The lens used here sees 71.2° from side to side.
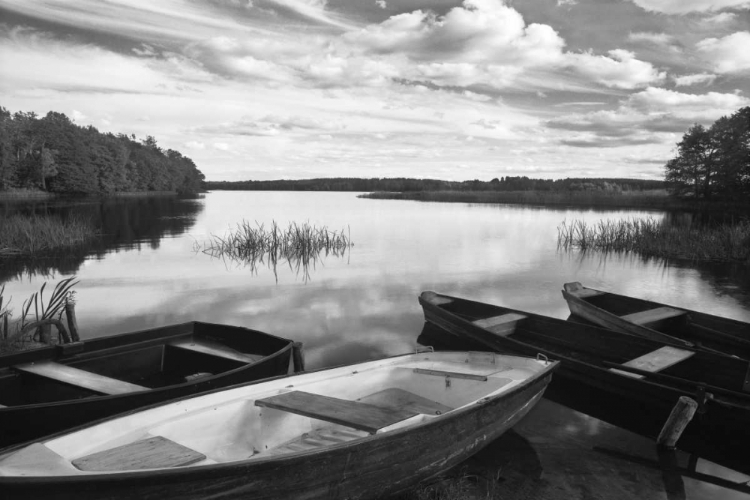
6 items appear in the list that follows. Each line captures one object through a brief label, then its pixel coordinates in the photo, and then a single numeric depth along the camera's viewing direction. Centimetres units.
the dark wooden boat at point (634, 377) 577
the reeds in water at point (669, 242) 2150
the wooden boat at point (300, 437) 342
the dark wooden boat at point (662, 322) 892
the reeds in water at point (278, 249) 2073
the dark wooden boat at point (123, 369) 507
